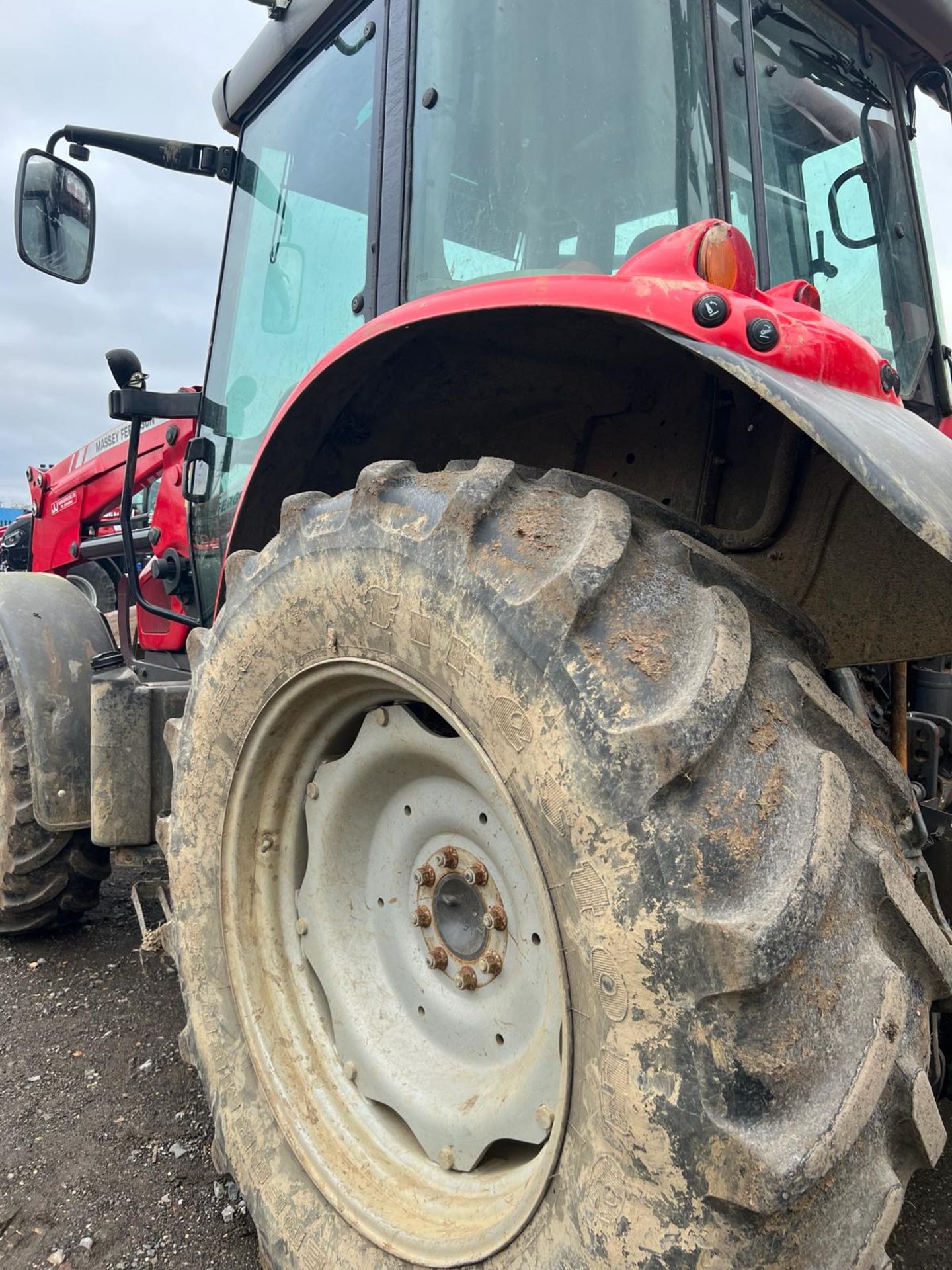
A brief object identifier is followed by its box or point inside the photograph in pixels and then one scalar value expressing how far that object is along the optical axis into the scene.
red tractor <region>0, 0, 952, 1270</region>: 0.97
